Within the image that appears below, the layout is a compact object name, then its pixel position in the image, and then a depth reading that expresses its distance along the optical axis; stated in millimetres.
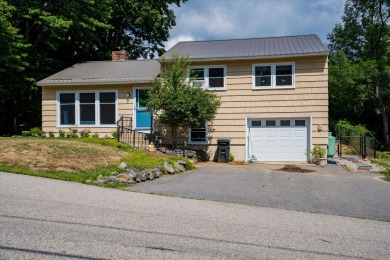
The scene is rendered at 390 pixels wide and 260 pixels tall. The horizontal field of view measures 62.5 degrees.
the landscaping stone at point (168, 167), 11617
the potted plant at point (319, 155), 14852
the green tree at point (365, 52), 26531
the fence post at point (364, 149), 16566
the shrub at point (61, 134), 17141
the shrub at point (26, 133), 17683
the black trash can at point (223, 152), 15797
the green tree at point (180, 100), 14852
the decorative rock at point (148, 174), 10078
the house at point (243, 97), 15680
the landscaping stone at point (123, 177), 9164
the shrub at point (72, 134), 16938
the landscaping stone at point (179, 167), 12238
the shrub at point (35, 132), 17609
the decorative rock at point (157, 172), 10523
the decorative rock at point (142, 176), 9772
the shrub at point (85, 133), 16914
